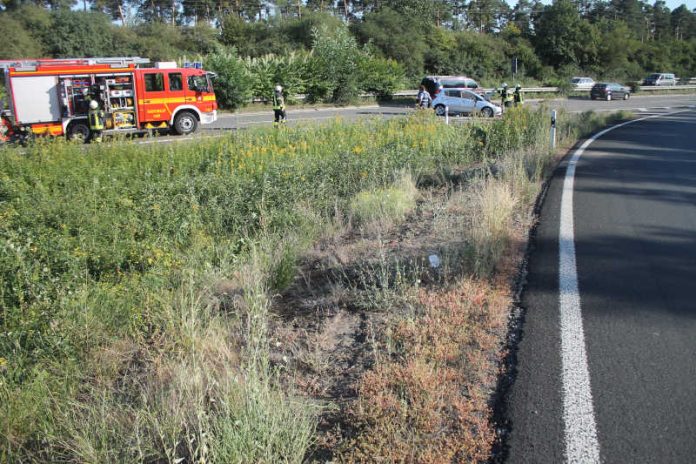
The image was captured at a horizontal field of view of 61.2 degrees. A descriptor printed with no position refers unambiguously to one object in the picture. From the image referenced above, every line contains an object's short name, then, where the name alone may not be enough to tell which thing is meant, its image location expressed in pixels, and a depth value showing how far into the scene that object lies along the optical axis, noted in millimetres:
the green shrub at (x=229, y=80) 34250
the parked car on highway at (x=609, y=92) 46750
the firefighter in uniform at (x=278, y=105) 20359
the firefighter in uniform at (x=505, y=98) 28709
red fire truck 19906
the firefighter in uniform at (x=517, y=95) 27359
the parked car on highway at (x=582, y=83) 54344
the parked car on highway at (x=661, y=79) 60750
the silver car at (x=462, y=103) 30609
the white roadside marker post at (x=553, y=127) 14523
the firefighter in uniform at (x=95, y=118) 19516
